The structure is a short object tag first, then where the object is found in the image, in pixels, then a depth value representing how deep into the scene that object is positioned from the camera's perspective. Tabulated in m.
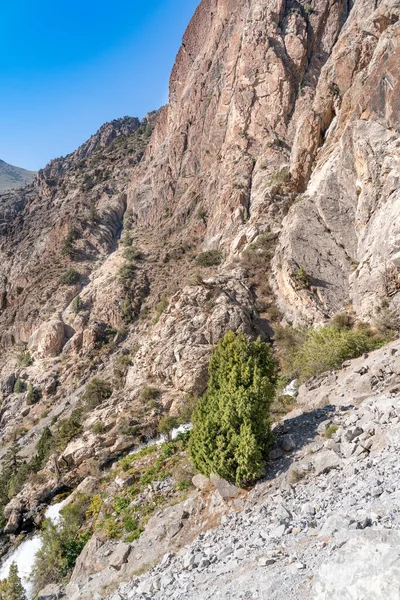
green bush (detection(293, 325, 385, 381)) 18.69
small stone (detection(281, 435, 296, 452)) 11.72
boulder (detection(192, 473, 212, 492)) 12.34
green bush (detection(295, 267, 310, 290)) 26.45
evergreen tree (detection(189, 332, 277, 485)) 10.85
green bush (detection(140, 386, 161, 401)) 24.55
